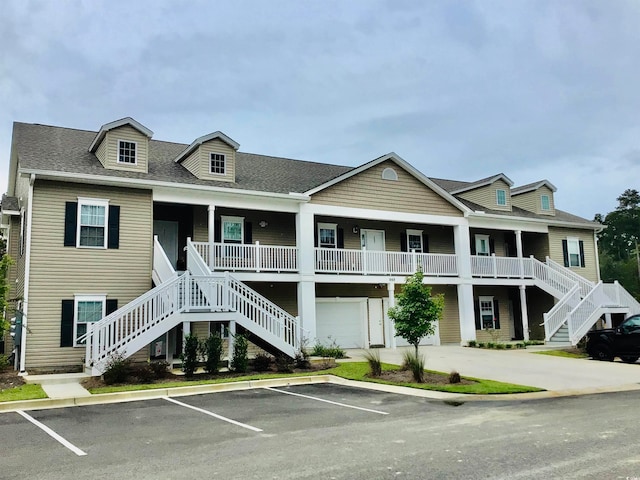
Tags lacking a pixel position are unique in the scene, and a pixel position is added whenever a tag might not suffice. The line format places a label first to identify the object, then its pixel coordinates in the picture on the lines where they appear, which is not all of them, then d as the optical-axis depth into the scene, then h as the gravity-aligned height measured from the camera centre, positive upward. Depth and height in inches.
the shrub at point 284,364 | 591.5 -54.0
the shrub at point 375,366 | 555.2 -54.5
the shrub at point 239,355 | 586.6 -41.4
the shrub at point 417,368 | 517.7 -53.3
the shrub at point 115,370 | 502.3 -47.0
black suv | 667.4 -43.6
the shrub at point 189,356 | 557.3 -39.5
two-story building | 617.6 +100.7
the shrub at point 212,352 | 576.7 -36.7
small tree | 563.8 +1.7
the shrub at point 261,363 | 606.2 -53.1
